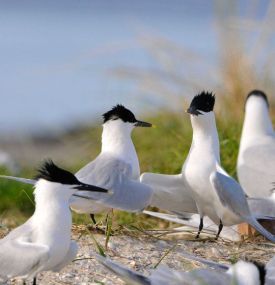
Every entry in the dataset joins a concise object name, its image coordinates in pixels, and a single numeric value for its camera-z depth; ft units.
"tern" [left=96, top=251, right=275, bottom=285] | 23.80
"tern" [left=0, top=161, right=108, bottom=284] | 25.66
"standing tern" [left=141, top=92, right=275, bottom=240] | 32.94
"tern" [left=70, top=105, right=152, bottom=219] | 31.73
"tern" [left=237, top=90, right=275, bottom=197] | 41.34
